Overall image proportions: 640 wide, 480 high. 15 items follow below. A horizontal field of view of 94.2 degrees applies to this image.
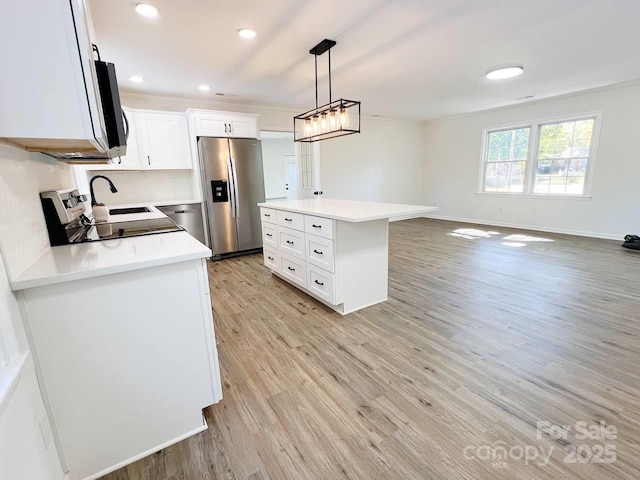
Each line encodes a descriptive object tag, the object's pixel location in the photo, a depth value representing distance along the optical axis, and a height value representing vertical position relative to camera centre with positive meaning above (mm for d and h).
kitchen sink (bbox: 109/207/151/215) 3138 -262
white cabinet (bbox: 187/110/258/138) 4215 +863
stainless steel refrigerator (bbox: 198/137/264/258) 4328 -117
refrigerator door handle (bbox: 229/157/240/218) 4469 -94
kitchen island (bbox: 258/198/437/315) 2541 -640
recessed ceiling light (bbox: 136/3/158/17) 2128 +1268
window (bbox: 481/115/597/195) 5297 +324
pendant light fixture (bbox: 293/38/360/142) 2797 +616
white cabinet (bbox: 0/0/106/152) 875 +352
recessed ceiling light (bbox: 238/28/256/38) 2518 +1271
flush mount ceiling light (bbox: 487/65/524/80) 3617 +1269
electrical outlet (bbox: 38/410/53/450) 1040 -846
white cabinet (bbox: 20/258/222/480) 1132 -725
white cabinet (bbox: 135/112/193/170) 4113 +629
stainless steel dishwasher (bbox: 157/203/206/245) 4281 -448
